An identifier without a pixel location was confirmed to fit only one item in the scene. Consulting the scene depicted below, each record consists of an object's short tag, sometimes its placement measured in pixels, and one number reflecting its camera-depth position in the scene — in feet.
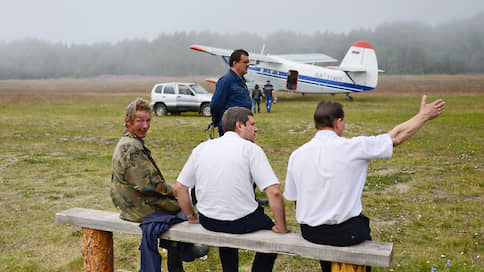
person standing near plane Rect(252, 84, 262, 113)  74.43
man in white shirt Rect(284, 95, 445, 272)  8.54
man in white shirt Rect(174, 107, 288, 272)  9.58
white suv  69.05
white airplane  109.29
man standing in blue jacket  17.66
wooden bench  8.73
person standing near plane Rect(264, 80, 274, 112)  74.25
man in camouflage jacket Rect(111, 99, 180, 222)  10.28
